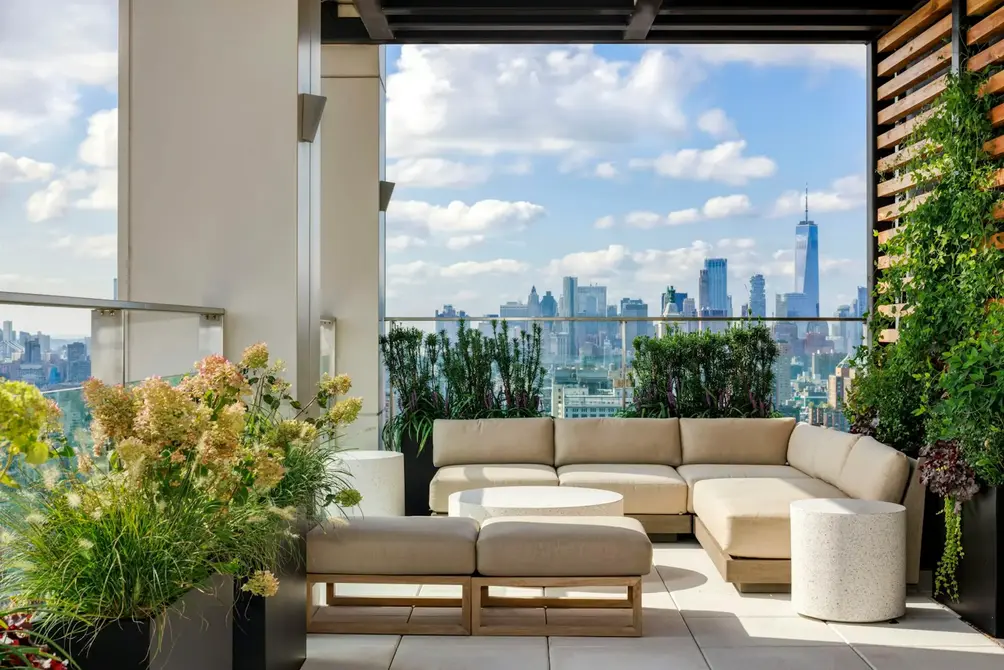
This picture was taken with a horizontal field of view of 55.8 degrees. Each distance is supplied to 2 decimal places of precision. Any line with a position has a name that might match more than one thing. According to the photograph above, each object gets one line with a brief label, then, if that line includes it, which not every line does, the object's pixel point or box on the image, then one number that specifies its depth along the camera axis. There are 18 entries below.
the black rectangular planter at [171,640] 2.12
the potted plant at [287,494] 3.00
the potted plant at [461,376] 7.25
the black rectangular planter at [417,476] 6.86
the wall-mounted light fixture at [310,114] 4.09
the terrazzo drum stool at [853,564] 4.26
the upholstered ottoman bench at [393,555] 4.05
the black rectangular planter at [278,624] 3.24
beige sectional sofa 4.78
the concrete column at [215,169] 4.04
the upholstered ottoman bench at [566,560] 4.03
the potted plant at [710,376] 7.20
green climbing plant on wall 4.16
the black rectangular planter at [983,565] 4.09
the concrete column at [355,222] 7.28
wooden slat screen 5.83
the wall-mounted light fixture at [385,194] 7.44
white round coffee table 4.84
